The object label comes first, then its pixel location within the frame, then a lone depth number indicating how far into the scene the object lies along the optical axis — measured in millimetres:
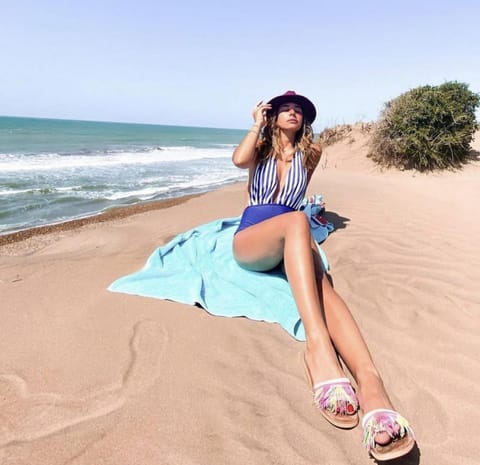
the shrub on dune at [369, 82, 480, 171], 10492
